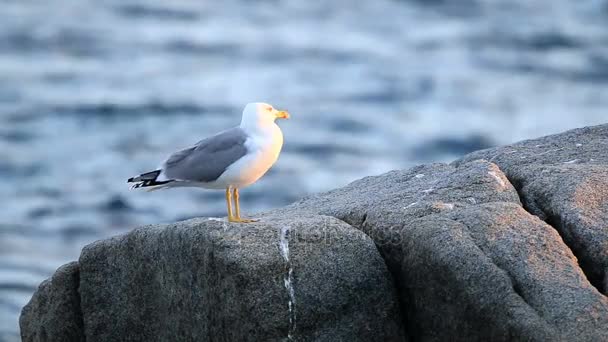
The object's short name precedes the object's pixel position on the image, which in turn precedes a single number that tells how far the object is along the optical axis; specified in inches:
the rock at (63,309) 701.9
